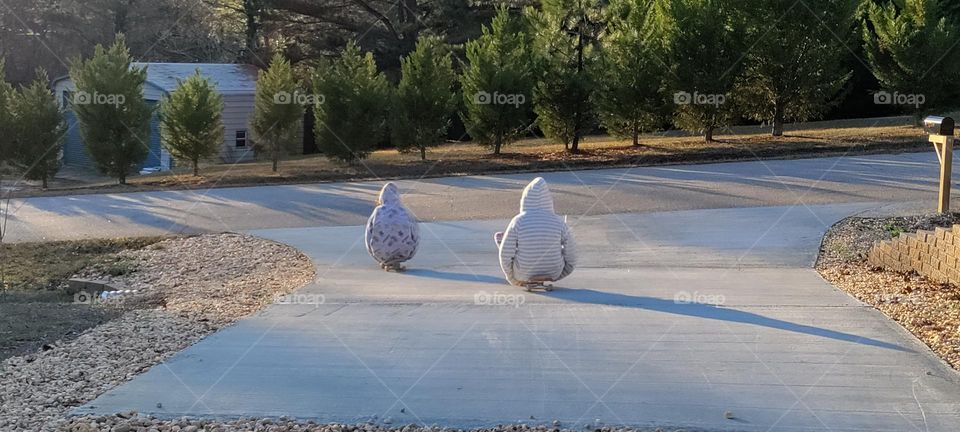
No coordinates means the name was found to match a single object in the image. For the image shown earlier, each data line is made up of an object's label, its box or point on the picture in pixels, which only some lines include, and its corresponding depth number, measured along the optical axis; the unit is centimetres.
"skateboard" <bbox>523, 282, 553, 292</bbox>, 917
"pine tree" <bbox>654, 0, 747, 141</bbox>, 2023
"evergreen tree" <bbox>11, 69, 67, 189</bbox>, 2242
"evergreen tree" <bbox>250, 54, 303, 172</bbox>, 2262
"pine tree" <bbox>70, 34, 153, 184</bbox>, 2158
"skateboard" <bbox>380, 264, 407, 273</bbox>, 1113
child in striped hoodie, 885
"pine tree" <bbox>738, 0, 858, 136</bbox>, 2053
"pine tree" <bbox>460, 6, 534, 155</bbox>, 2103
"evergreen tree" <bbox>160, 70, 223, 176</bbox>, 2172
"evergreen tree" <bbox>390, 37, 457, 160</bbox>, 2159
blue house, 2888
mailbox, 1165
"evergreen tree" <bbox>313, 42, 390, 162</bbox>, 2130
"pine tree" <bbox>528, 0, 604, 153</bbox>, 2103
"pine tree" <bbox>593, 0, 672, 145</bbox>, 2070
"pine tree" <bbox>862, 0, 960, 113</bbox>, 2117
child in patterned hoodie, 1084
